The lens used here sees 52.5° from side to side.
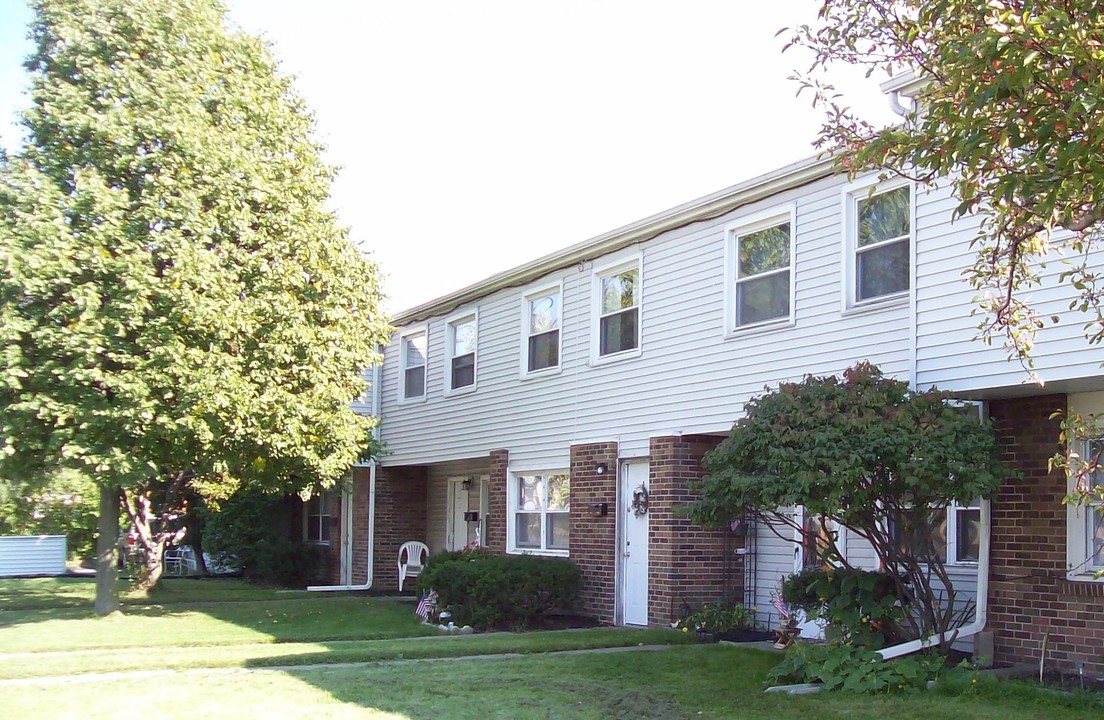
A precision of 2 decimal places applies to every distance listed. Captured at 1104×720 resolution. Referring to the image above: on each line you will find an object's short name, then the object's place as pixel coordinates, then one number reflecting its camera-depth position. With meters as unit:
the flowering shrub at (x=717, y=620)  13.76
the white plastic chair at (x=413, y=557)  22.94
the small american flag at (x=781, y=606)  12.80
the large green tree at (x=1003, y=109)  5.69
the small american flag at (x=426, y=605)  16.58
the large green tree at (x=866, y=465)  9.57
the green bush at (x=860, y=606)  10.25
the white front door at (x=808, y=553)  12.90
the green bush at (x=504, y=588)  15.22
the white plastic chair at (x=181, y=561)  29.59
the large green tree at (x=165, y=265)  14.30
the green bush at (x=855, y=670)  9.41
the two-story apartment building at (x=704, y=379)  10.44
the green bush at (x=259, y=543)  25.14
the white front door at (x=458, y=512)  22.61
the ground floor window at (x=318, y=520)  26.53
